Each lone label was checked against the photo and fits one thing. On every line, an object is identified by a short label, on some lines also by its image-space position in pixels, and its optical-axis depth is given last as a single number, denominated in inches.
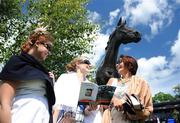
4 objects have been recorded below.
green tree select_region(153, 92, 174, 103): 1667.5
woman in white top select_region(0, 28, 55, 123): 53.1
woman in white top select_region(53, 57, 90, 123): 87.1
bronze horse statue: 145.2
